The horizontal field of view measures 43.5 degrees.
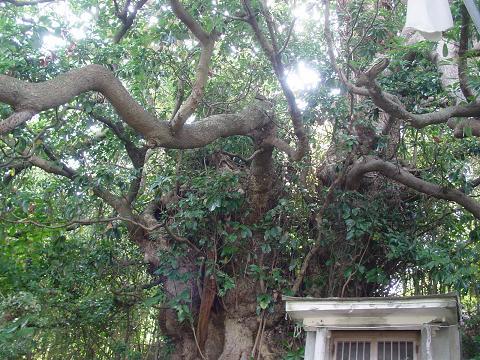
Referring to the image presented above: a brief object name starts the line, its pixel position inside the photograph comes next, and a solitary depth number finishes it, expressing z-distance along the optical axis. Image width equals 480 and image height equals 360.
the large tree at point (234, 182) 6.98
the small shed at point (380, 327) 5.16
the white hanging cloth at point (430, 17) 4.66
